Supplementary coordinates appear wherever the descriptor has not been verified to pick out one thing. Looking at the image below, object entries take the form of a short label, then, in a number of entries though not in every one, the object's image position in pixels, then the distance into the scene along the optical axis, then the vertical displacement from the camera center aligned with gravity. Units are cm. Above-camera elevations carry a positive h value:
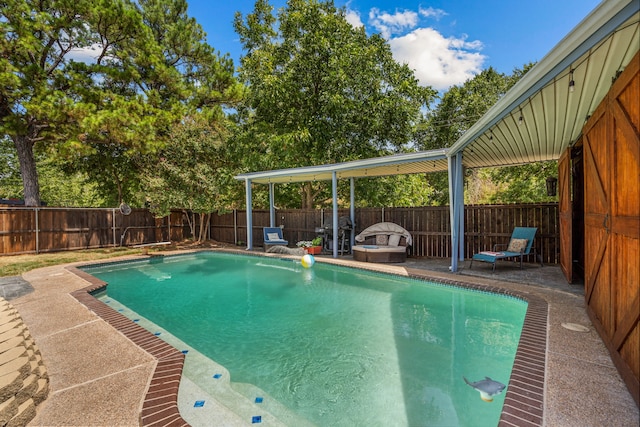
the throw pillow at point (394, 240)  975 -85
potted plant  1113 -116
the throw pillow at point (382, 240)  996 -86
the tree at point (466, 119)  1613 +503
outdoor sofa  901 -97
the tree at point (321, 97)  1430 +529
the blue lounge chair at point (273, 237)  1191 -91
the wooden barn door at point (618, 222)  239 -11
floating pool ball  889 -133
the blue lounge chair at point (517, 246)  722 -84
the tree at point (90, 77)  1055 +538
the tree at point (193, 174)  1301 +167
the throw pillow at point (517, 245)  755 -81
